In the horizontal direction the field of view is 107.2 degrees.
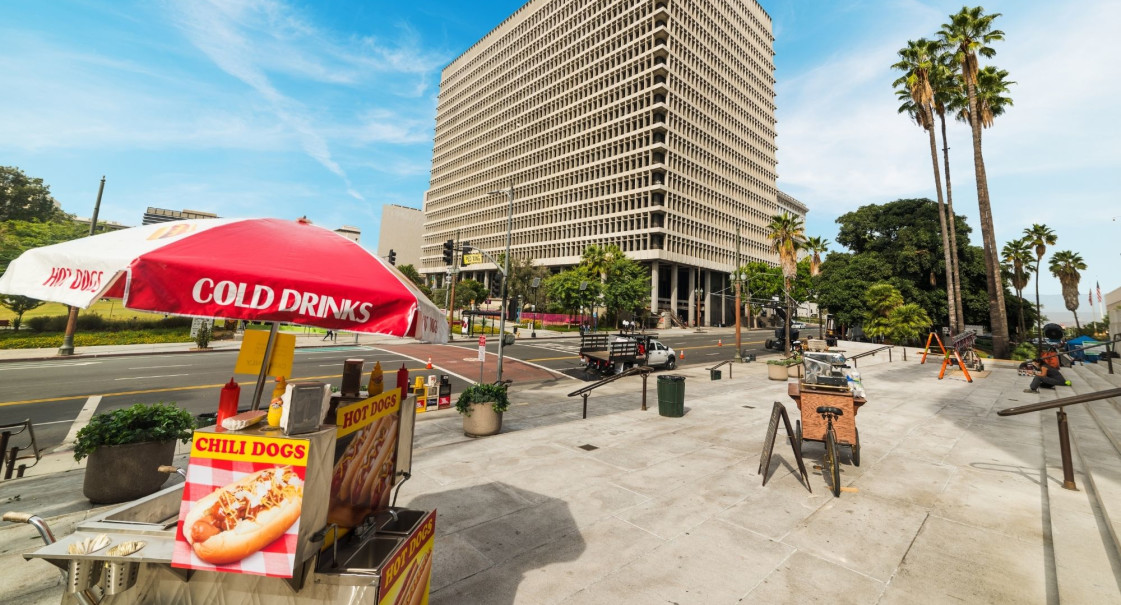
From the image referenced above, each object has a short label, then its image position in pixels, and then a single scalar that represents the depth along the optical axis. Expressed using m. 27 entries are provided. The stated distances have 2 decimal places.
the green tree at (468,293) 70.88
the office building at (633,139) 63.59
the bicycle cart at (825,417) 7.18
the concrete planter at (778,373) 19.69
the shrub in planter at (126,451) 5.54
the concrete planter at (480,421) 9.11
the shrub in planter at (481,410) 9.13
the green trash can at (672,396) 11.02
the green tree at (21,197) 47.97
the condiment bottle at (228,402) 2.84
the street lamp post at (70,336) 22.64
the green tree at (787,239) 31.88
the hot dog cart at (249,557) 2.32
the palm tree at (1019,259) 54.69
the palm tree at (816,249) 54.35
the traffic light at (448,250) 24.29
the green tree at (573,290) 51.75
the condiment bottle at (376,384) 3.50
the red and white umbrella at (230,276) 2.54
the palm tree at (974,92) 27.83
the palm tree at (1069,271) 55.34
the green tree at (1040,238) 51.44
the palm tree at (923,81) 30.16
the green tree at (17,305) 29.44
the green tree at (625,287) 53.94
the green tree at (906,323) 32.69
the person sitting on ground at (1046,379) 15.03
